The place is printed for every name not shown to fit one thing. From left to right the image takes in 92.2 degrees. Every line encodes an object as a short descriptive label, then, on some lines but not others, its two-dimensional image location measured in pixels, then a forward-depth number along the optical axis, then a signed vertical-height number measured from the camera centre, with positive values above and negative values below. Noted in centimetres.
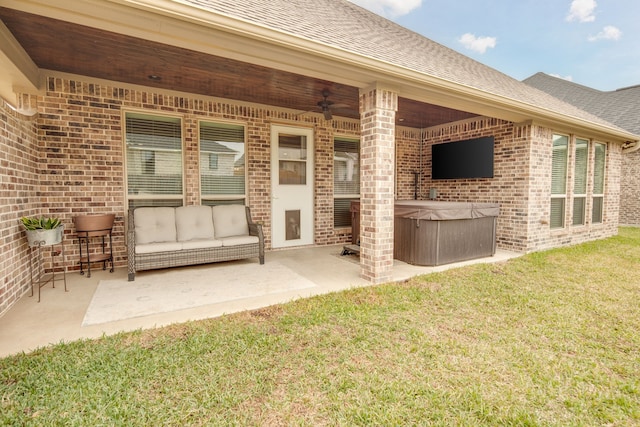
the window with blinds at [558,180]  646 +34
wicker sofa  412 -61
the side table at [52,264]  375 -89
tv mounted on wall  647 +84
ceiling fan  496 +146
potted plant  325 -37
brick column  388 +23
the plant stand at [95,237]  417 -58
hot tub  481 -59
